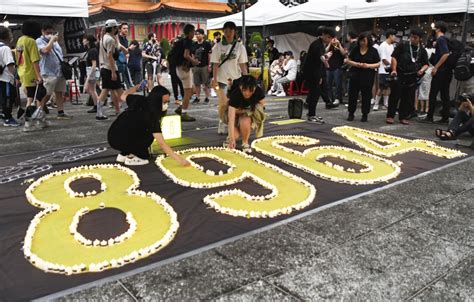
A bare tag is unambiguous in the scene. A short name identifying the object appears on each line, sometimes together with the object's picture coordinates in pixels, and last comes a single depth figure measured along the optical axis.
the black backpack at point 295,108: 8.44
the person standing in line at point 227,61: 6.83
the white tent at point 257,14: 13.99
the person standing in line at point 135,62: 10.96
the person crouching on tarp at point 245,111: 5.30
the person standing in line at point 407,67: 7.92
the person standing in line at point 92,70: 9.13
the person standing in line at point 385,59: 9.91
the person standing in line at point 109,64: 7.70
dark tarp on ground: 2.41
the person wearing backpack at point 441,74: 7.98
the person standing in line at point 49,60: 7.49
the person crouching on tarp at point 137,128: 4.81
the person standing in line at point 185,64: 8.23
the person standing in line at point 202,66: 10.36
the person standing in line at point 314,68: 8.19
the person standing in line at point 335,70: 10.53
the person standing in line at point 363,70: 7.93
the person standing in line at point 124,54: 10.17
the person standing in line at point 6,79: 7.44
